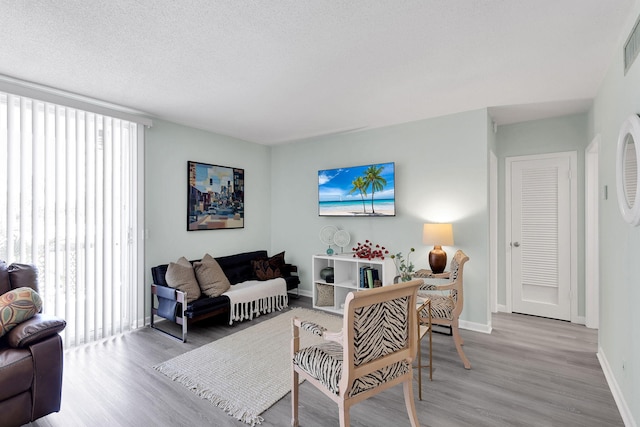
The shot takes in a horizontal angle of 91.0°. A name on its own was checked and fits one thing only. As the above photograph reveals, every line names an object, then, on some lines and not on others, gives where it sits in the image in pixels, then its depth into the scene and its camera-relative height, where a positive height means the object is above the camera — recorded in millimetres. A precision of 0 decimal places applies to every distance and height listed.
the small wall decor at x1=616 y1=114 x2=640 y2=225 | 1736 +265
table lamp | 3531 -300
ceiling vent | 1808 +1013
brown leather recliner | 1842 -947
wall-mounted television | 4246 +337
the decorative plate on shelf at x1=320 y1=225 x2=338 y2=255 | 4746 -300
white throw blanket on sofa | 3797 -1068
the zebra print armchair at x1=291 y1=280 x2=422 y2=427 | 1608 -775
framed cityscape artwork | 4293 +257
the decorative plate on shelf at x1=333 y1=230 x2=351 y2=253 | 4613 -353
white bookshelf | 4003 -798
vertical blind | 2838 +56
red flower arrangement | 4180 -501
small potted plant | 4059 -603
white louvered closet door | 3949 -301
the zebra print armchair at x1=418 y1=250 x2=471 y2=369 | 2811 -829
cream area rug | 2254 -1329
